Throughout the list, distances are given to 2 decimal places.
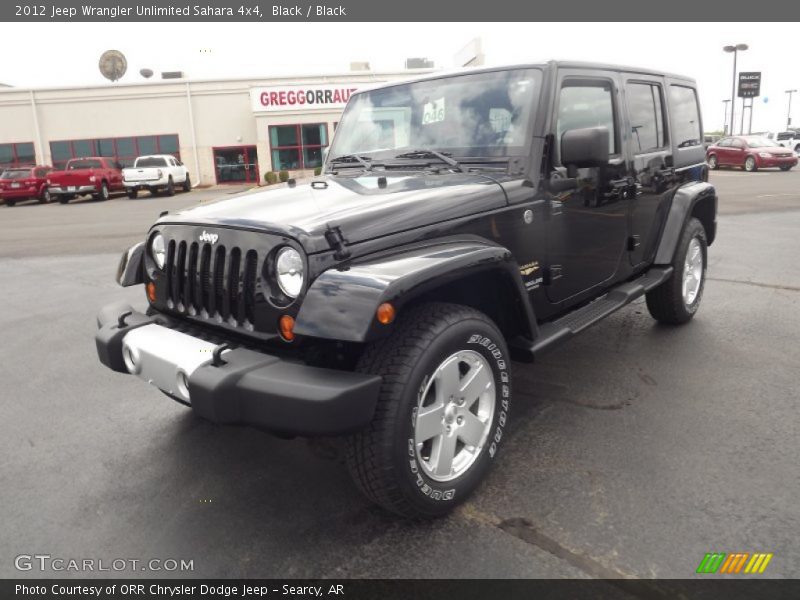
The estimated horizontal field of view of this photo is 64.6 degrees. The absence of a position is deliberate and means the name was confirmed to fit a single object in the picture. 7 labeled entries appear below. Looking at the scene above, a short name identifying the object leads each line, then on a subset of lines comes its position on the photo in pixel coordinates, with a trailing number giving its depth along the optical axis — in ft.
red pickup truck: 78.84
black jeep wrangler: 7.80
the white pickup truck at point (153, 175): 82.58
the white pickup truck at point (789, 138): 125.49
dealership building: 103.14
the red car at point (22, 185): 80.23
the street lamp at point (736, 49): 141.79
